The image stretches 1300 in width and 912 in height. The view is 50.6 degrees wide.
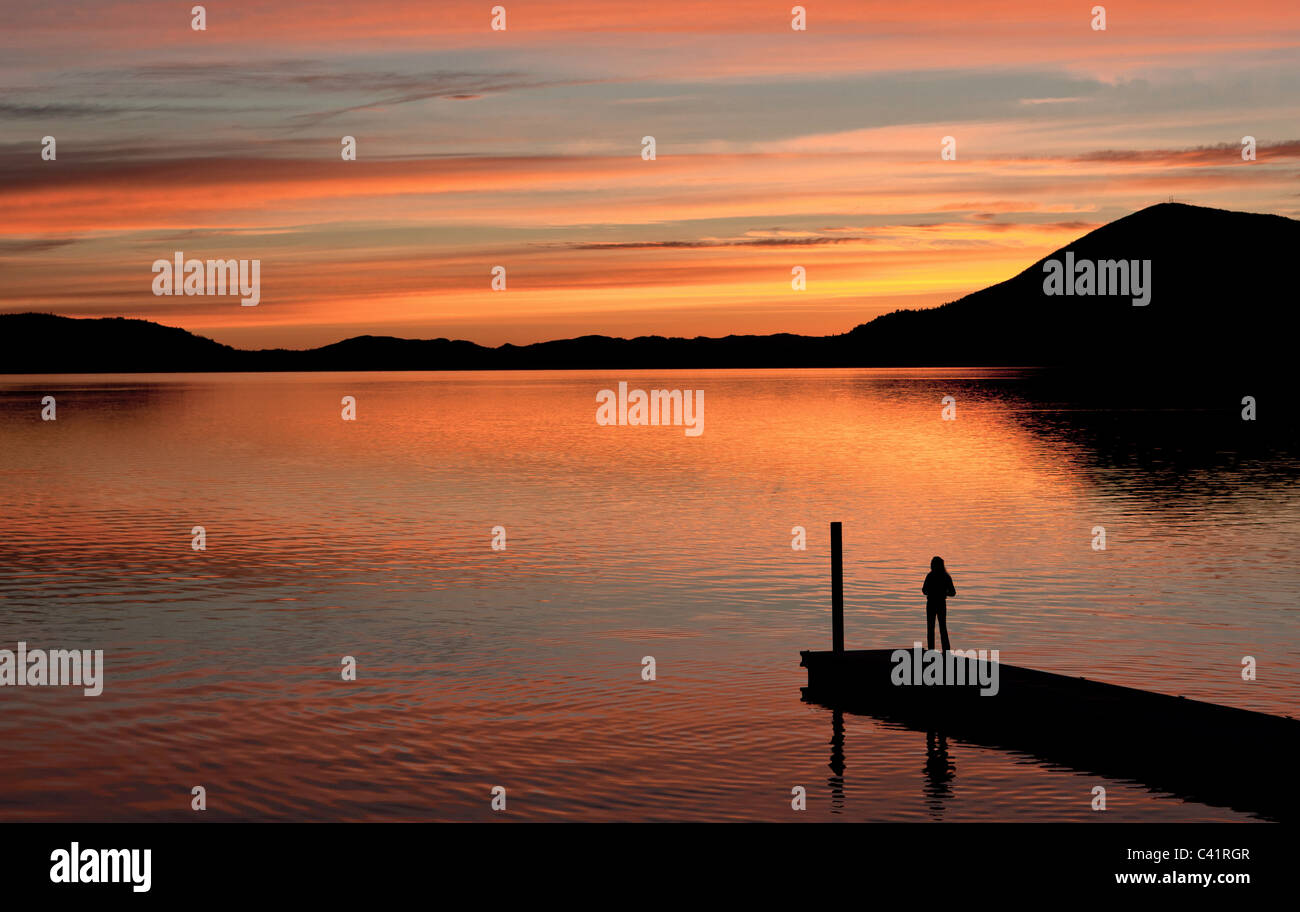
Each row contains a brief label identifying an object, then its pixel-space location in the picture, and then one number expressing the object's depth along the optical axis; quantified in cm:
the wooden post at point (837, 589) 3025
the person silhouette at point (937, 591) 2909
